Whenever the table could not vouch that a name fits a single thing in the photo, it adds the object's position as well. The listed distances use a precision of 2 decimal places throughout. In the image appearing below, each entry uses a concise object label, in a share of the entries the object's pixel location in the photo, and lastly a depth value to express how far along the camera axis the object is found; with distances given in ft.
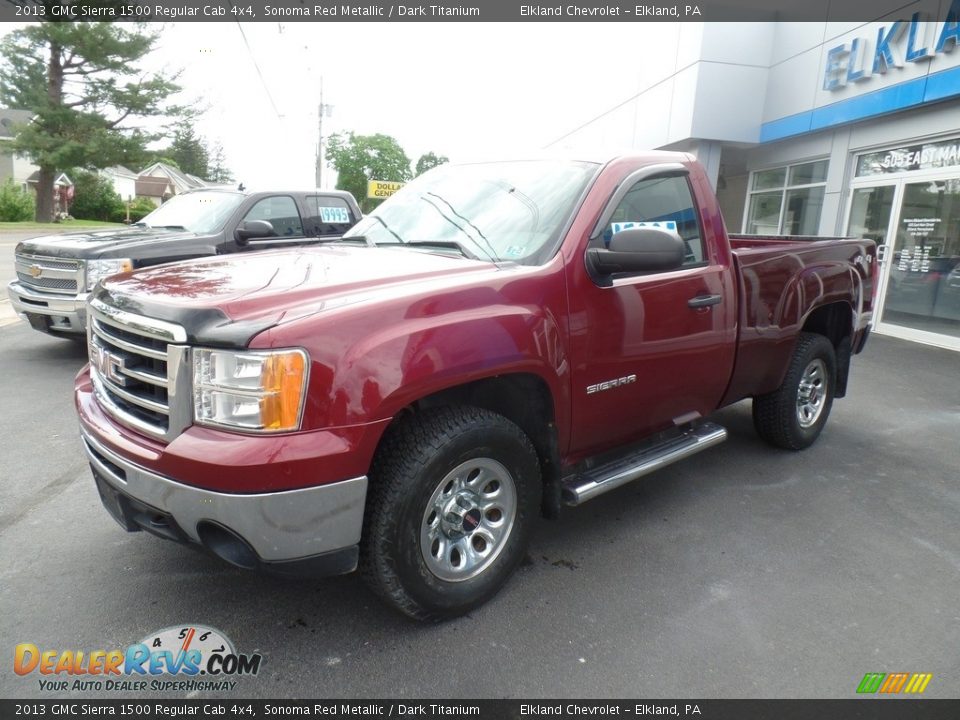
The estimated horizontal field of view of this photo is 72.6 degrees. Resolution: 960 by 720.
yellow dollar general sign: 155.43
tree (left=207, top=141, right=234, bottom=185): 339.36
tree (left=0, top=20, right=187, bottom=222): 96.99
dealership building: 31.48
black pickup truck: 20.62
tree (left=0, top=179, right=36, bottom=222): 127.00
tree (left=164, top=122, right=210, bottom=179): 304.71
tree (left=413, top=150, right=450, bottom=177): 309.63
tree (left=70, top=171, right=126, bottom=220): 161.07
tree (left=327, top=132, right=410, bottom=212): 268.82
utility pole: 121.29
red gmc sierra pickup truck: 7.02
